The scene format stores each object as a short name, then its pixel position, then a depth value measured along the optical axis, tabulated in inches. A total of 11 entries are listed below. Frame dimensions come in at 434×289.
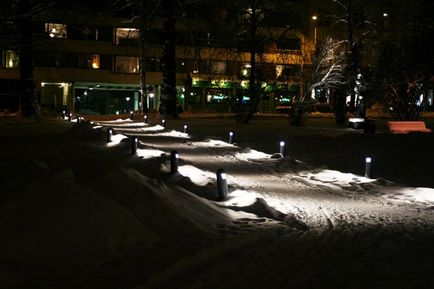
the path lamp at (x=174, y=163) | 610.9
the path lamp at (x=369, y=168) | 669.3
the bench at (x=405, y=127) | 1374.3
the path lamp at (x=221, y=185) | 504.1
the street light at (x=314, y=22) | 2672.2
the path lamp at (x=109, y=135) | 955.3
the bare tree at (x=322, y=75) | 1657.2
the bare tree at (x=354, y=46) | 1754.4
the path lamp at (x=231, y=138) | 1093.1
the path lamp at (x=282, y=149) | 869.3
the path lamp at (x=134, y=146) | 786.2
